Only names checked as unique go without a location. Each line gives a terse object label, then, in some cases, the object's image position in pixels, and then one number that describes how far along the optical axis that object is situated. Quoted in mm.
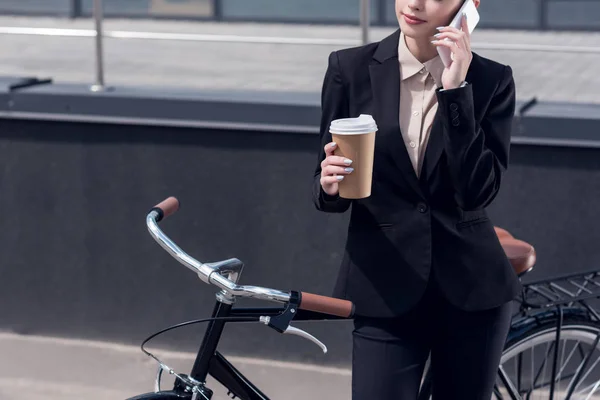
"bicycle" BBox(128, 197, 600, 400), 3610
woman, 4013
